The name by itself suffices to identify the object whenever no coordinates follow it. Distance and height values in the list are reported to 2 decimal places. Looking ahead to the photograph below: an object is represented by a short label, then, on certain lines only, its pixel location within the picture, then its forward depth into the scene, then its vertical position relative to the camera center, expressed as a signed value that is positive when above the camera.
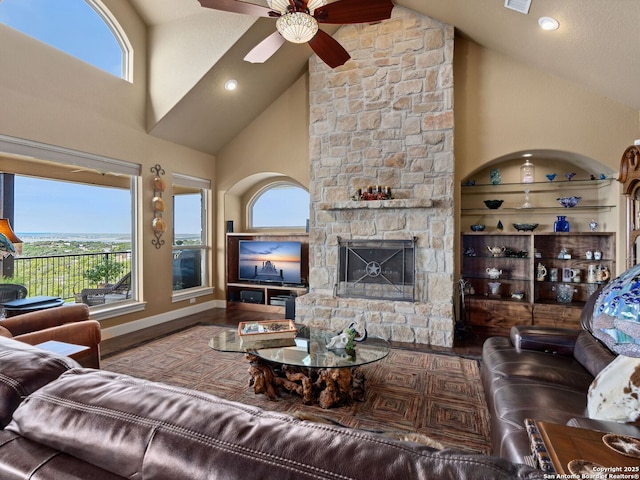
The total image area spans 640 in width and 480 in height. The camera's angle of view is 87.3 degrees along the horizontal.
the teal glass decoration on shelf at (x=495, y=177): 4.42 +0.85
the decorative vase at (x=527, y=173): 4.23 +0.87
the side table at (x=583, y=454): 0.60 -0.42
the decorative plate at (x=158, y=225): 4.58 +0.23
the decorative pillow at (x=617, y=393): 1.24 -0.60
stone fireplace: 4.08 +0.95
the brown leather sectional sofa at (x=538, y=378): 1.37 -0.75
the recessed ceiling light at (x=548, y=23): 2.96 +1.96
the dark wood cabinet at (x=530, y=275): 3.96 -0.43
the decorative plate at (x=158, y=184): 4.57 +0.80
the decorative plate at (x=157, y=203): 4.57 +0.53
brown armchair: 2.32 -0.64
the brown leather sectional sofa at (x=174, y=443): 0.54 -0.36
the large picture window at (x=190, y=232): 5.18 +0.16
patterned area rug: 2.21 -1.20
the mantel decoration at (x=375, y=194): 4.28 +0.62
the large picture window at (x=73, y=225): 3.46 +0.21
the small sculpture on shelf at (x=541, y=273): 4.18 -0.40
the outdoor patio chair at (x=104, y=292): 4.08 -0.62
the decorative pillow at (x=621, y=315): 1.64 -0.40
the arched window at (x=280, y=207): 5.79 +0.63
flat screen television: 5.34 -0.32
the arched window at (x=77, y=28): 3.27 +2.33
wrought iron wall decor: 4.57 +0.52
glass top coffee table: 2.37 -0.93
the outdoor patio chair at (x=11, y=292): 3.09 -0.46
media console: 5.36 -0.71
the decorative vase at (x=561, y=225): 4.07 +0.20
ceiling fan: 2.38 +1.69
